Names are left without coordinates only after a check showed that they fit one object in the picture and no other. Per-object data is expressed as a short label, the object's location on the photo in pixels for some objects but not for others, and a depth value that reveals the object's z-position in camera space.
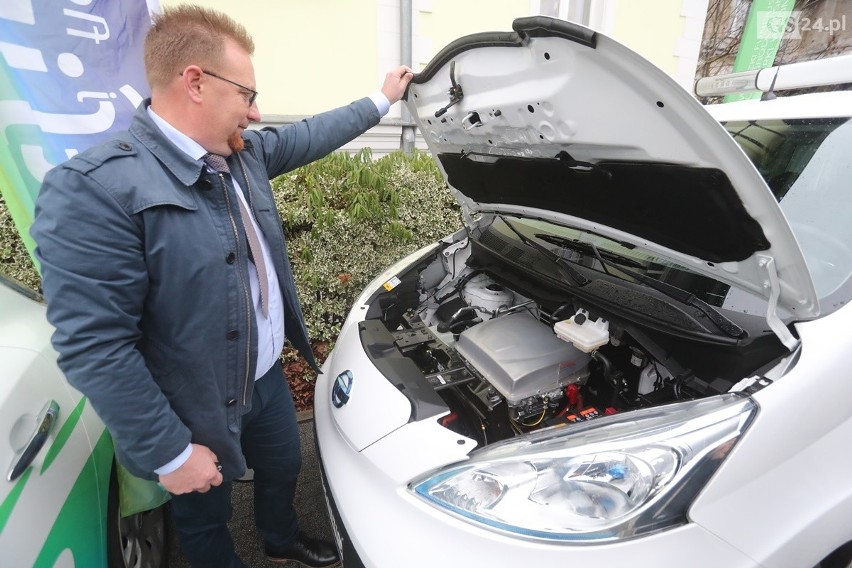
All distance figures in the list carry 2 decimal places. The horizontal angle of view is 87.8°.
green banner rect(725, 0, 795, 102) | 5.71
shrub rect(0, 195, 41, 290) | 2.57
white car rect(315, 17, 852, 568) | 1.05
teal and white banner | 1.79
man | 1.06
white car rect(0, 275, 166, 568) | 1.09
